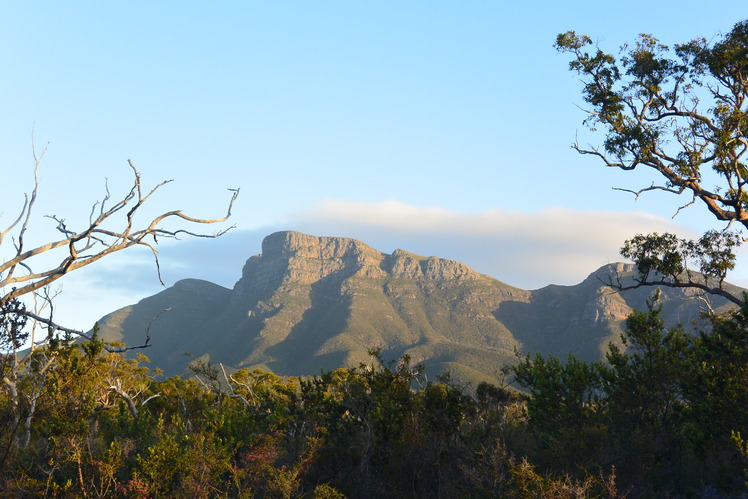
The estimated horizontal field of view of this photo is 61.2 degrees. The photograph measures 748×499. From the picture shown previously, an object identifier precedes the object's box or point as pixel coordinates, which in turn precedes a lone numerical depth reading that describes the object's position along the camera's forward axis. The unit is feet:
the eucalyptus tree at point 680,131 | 76.95
